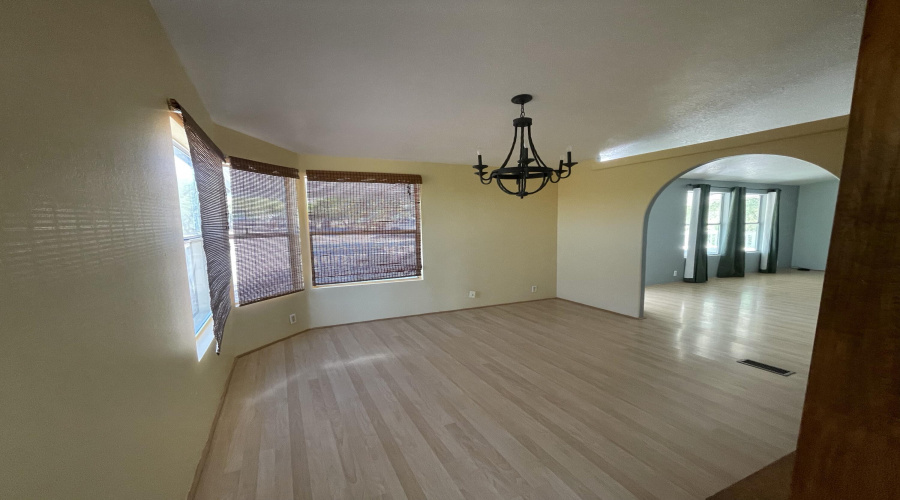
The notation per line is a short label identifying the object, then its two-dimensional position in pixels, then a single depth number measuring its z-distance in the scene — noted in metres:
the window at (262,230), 3.15
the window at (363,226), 4.04
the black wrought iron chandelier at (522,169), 2.17
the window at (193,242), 2.04
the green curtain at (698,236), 7.03
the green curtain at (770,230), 7.96
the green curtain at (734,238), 7.48
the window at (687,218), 7.18
